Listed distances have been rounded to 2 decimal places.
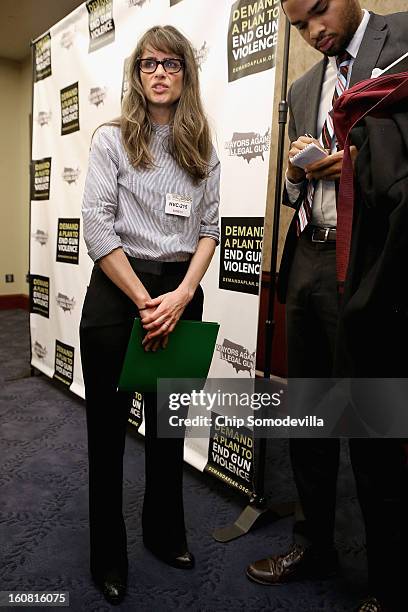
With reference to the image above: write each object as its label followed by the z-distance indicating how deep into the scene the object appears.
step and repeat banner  2.03
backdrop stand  1.81
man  1.30
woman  1.46
